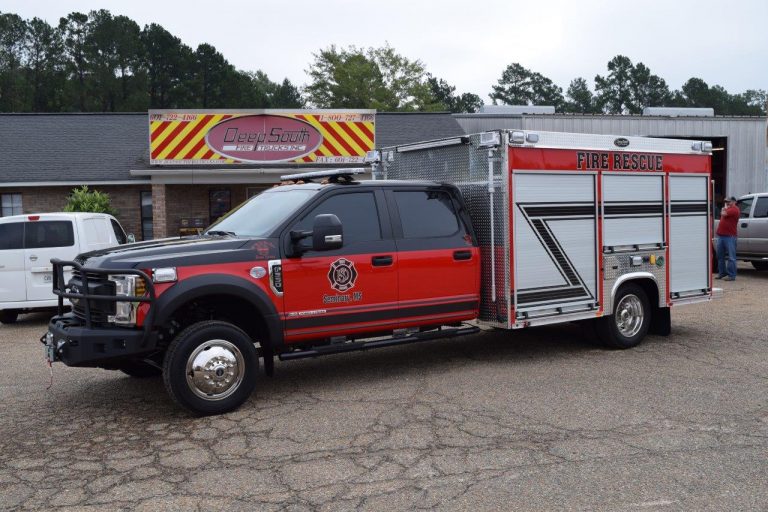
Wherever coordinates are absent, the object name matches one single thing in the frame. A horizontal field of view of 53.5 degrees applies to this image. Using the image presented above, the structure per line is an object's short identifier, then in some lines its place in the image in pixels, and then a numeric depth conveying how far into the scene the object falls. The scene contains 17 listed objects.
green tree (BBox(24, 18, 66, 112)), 63.16
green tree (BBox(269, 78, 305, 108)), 81.44
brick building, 20.83
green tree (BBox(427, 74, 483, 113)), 97.38
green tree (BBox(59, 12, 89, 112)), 62.75
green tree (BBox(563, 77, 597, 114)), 108.34
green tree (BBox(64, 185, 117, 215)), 19.36
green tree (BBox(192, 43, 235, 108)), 66.56
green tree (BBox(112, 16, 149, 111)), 63.59
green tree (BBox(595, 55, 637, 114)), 105.32
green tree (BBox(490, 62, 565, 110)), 107.50
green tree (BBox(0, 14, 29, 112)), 61.72
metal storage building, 27.34
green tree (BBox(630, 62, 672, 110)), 103.88
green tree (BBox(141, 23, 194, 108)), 66.75
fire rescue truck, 6.02
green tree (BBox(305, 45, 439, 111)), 60.09
